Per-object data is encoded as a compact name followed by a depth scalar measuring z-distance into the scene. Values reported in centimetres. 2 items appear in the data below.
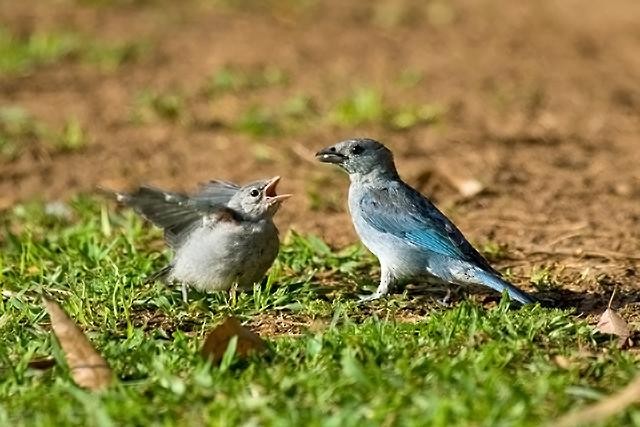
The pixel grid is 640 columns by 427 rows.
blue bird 1234
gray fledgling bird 1278
